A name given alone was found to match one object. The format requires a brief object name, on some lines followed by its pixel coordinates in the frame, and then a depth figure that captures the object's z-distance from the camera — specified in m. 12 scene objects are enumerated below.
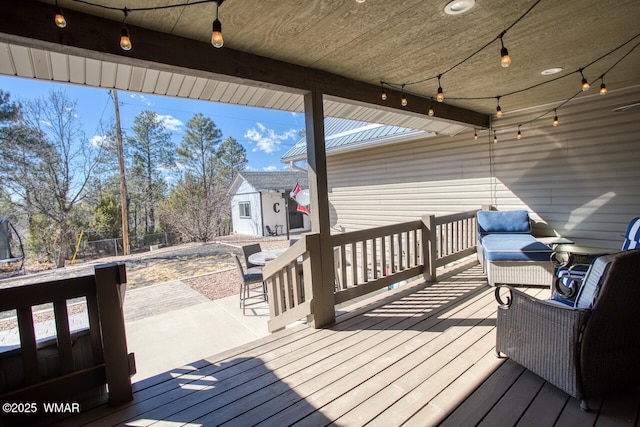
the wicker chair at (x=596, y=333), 1.67
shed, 17.88
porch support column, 3.10
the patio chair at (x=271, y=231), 17.84
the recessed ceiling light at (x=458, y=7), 2.03
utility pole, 14.34
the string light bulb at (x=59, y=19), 1.60
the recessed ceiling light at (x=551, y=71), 3.41
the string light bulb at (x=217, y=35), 1.70
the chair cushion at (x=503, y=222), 5.00
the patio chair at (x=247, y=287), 5.66
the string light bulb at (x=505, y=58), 2.21
